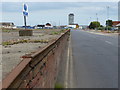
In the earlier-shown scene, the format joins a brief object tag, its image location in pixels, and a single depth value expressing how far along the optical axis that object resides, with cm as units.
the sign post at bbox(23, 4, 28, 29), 3541
